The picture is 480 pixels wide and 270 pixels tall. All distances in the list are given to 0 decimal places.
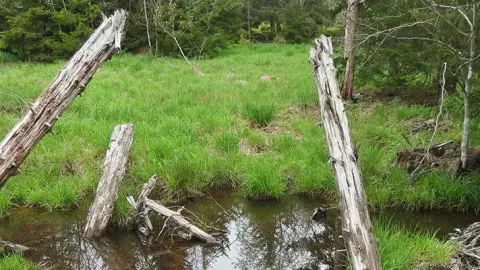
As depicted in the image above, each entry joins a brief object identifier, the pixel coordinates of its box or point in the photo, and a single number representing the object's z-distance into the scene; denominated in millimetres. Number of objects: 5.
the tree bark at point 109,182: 5199
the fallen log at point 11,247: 4684
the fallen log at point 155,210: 5047
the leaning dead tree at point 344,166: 3471
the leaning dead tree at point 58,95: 4324
